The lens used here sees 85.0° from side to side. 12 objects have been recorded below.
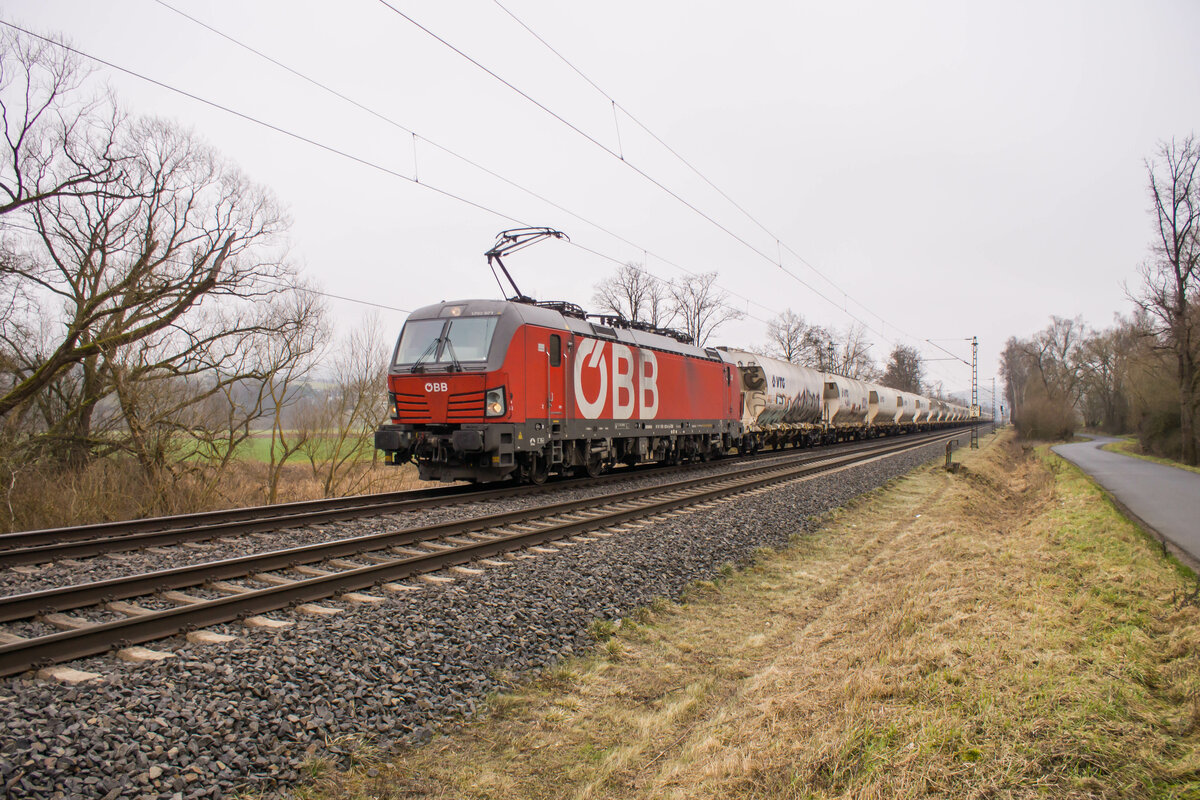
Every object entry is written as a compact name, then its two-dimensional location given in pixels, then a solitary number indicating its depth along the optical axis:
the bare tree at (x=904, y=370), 80.69
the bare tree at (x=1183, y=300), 24.92
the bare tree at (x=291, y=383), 16.55
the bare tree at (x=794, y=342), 62.84
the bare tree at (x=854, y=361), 70.35
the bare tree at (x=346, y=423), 18.00
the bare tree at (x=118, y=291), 13.88
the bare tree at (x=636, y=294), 46.75
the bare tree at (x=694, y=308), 48.06
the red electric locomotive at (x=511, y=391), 11.45
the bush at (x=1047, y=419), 47.44
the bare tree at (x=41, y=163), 13.73
